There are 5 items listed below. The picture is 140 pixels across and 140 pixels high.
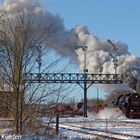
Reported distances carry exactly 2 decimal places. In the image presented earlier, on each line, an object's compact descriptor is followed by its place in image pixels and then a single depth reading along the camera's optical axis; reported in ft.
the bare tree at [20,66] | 62.18
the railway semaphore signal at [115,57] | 203.51
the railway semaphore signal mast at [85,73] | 206.18
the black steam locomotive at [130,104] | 168.14
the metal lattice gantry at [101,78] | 207.73
